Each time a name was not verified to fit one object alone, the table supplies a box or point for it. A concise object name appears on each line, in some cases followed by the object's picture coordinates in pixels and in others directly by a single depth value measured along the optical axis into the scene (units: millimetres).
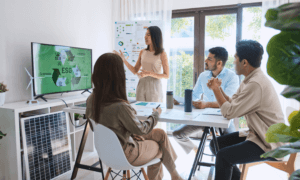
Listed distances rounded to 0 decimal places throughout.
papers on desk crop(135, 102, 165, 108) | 2229
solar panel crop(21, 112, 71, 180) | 2209
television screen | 2522
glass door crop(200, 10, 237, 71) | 3719
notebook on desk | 2160
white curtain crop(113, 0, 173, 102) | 3873
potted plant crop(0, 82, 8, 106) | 2197
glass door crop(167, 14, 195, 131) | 3961
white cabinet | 2121
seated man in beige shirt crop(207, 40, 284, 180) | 1557
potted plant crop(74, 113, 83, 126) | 2914
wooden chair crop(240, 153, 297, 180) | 1967
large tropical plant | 310
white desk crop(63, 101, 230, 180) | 1651
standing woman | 2803
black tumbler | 1930
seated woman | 1452
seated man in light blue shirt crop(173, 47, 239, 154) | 2393
